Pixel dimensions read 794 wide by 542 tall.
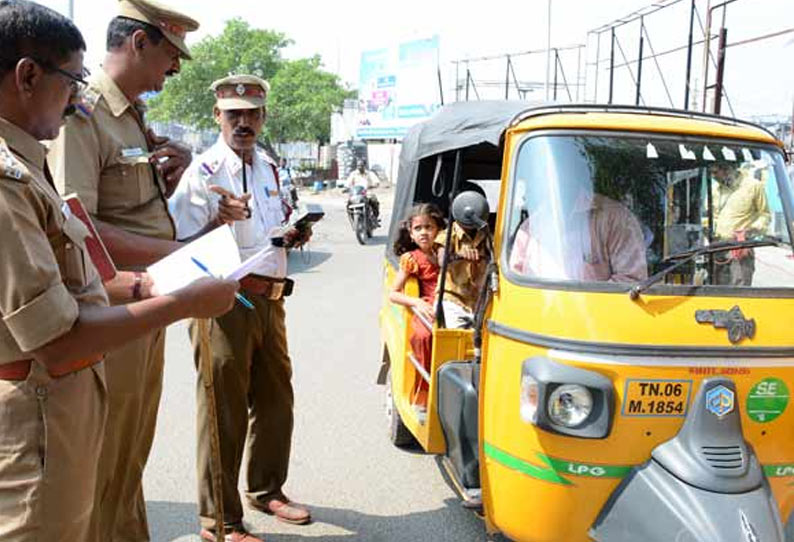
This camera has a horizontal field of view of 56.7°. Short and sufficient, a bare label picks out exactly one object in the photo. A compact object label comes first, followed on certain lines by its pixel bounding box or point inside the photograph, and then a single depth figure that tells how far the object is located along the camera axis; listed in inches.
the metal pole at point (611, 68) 649.0
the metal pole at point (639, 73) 585.9
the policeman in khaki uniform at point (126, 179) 102.4
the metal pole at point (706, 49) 492.1
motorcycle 625.3
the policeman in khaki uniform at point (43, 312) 66.9
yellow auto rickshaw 103.4
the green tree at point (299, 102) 1646.2
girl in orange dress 162.1
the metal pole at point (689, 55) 524.9
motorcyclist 670.5
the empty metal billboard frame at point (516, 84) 756.9
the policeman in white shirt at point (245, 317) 130.5
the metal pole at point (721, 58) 471.2
